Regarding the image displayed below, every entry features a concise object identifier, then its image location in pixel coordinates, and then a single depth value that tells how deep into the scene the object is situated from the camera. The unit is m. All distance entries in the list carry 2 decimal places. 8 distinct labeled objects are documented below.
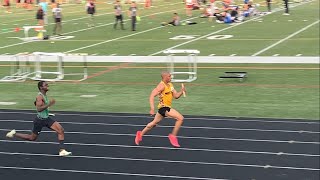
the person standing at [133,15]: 35.69
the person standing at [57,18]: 34.75
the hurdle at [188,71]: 20.36
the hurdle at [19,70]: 22.00
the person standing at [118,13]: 36.12
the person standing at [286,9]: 40.84
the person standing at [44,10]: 38.89
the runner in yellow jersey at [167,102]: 12.62
